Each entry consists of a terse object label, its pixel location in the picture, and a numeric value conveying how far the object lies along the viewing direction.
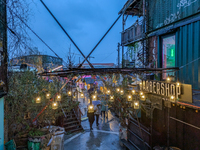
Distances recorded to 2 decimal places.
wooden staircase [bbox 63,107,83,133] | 11.17
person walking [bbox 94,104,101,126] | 12.41
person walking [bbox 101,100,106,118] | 13.58
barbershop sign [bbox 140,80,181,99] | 6.06
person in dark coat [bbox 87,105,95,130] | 11.51
